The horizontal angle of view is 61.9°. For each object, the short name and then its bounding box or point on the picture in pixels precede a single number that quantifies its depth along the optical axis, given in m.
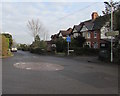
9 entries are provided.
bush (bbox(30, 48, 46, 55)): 25.16
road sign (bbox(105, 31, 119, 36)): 10.21
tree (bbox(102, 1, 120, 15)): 12.89
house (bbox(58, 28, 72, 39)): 38.22
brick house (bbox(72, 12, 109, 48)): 24.50
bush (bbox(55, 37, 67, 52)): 22.75
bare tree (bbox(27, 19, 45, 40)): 32.55
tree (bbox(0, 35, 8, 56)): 15.65
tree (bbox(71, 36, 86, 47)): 24.42
